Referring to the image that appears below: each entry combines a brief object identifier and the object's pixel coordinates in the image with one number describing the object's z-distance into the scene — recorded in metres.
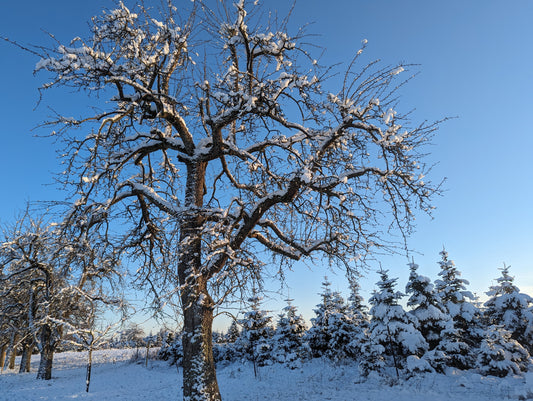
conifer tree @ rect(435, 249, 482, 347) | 15.48
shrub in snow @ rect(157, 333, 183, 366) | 24.44
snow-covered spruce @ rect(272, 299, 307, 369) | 19.42
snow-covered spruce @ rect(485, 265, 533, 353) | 15.44
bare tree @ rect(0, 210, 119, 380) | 7.20
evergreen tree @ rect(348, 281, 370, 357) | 15.62
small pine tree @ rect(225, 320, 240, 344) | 26.80
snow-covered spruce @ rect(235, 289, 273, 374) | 19.88
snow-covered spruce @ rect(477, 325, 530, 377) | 12.04
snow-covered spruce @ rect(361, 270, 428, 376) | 13.52
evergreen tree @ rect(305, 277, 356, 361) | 17.83
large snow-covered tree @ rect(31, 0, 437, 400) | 5.38
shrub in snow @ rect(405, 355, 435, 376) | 12.48
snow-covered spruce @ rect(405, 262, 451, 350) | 14.79
